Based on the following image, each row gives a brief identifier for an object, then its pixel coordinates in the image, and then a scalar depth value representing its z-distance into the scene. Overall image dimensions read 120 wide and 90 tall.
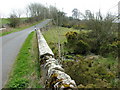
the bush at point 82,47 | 9.56
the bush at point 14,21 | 31.25
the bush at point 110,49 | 8.48
